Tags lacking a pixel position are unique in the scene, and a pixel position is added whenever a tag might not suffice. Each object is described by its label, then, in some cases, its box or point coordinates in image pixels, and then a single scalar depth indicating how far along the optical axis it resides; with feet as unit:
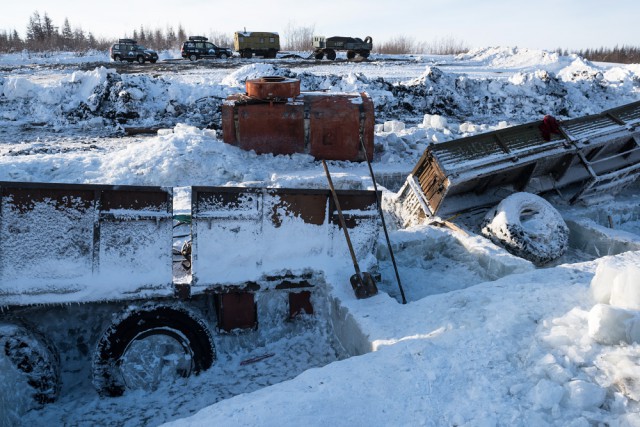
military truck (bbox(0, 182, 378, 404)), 13.67
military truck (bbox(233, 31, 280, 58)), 111.14
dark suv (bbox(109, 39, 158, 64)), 99.91
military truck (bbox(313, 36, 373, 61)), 108.58
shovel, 14.98
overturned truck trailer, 21.74
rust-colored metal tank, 33.14
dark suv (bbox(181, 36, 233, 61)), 105.81
